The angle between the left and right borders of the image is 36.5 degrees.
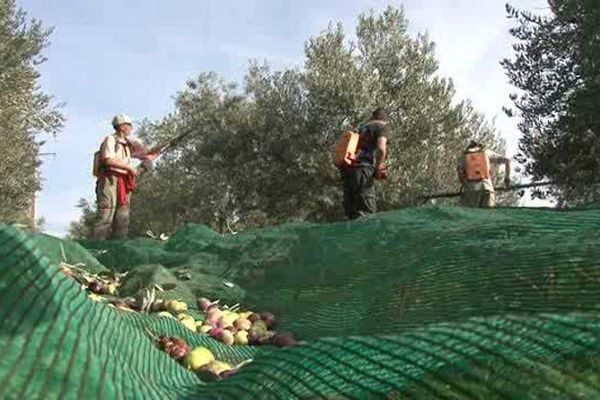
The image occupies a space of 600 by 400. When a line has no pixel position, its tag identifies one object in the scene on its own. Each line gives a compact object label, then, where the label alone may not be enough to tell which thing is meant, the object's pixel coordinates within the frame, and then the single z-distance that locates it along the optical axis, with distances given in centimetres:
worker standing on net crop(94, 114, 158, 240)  939
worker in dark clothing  985
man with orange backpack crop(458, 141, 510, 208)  1093
